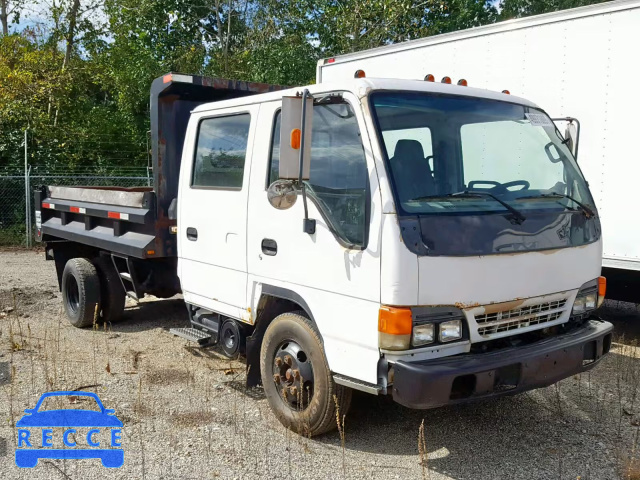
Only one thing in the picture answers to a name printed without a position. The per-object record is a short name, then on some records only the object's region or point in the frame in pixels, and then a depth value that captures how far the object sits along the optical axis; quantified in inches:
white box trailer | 235.0
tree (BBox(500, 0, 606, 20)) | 896.3
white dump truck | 137.9
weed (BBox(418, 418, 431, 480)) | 144.8
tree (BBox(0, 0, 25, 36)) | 840.6
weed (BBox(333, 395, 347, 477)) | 148.6
